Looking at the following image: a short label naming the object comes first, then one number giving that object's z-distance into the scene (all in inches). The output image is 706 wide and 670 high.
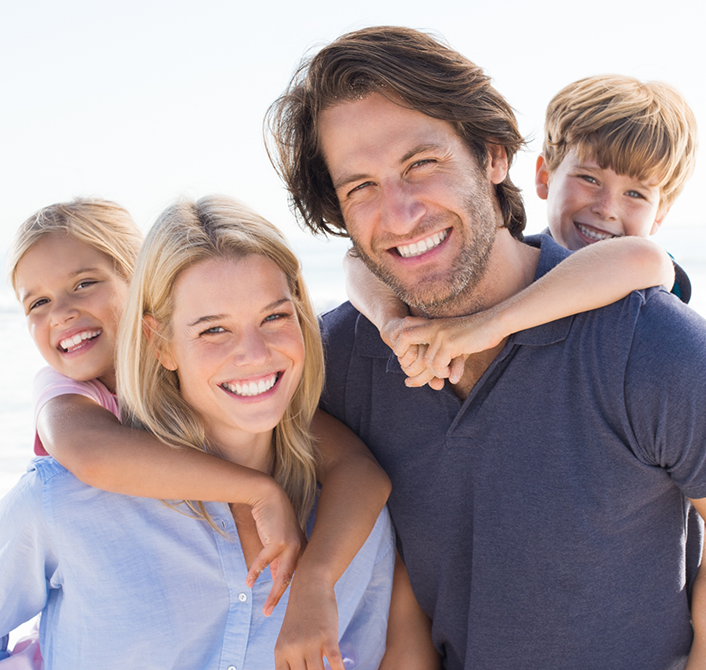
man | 61.9
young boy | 74.6
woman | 62.3
